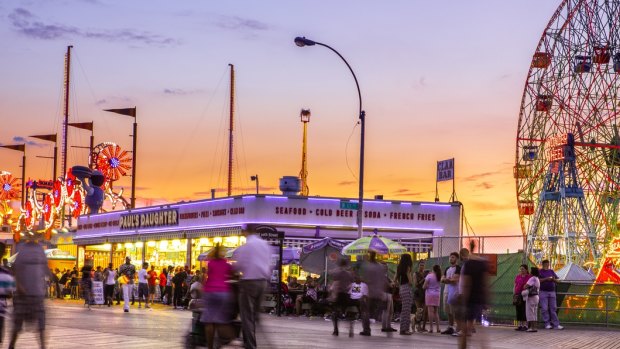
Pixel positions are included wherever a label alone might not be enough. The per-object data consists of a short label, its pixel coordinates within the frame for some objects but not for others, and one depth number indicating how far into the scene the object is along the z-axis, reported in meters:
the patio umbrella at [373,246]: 32.41
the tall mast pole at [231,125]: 71.94
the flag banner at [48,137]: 99.12
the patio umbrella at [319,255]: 35.97
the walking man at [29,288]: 14.37
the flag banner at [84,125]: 89.44
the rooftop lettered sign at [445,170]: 35.78
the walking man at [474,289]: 15.95
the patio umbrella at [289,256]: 38.88
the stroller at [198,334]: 14.68
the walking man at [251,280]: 14.95
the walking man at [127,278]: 34.03
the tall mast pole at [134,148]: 77.62
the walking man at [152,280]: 40.56
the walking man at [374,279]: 21.78
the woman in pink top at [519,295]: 26.86
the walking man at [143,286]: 38.72
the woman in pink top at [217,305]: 14.40
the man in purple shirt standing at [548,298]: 27.56
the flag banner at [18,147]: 114.12
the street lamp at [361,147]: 32.69
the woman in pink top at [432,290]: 24.64
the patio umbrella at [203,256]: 40.17
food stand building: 47.47
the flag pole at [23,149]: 113.27
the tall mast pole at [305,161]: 59.88
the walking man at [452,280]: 21.98
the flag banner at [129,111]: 77.62
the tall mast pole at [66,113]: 91.06
